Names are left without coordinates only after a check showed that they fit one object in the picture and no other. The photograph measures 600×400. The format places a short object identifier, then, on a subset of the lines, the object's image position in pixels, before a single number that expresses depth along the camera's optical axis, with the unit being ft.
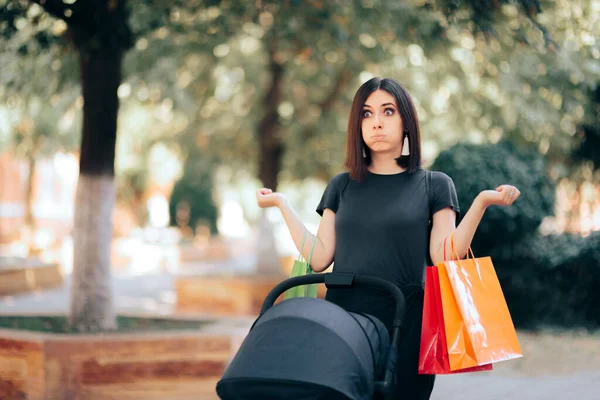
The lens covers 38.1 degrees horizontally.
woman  9.88
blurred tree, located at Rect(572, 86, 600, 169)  40.34
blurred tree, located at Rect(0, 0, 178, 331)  22.16
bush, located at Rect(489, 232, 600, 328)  32.71
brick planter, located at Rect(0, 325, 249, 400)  18.92
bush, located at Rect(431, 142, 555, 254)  31.42
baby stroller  8.04
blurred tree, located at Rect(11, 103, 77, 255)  53.06
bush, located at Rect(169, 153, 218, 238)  93.76
